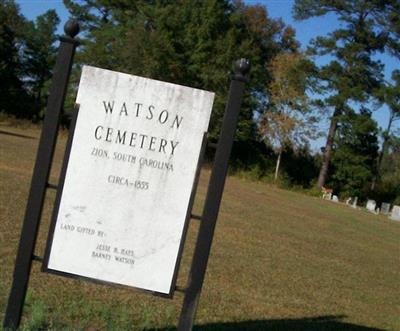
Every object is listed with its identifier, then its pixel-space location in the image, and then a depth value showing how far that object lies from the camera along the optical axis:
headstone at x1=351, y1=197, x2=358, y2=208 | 44.16
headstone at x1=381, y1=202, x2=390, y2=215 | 45.65
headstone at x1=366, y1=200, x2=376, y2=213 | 44.69
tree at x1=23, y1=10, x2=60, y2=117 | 62.25
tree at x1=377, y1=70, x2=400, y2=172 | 47.34
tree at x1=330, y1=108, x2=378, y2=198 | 49.47
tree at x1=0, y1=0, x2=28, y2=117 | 55.94
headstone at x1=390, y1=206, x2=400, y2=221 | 38.60
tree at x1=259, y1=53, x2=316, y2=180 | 49.16
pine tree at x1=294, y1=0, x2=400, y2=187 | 47.59
